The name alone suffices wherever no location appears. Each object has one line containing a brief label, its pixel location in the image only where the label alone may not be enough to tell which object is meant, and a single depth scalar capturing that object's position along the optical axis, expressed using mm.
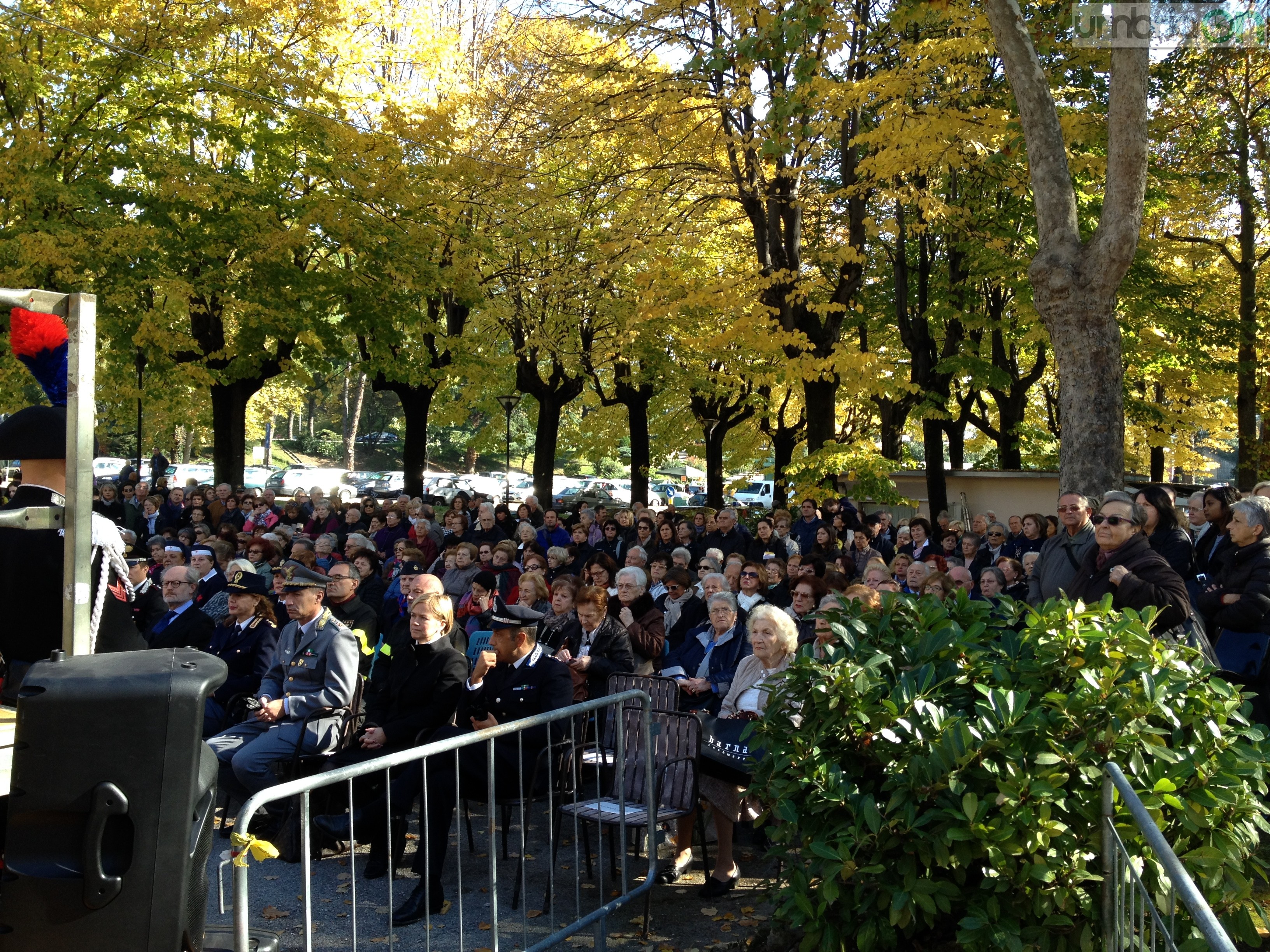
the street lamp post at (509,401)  25781
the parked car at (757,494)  51406
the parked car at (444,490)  29188
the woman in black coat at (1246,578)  6410
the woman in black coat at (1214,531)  8031
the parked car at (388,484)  43997
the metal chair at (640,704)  6113
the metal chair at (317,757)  6344
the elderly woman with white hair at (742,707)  5805
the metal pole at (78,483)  2855
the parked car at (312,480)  45312
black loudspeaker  2578
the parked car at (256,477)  48781
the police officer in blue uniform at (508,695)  5926
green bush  3633
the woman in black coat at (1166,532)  7836
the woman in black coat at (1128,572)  5680
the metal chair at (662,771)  5543
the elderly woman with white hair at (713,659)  7184
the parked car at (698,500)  44750
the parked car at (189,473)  43594
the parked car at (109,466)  49188
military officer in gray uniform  6344
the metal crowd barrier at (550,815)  3533
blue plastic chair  8734
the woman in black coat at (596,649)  7402
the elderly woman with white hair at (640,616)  8078
